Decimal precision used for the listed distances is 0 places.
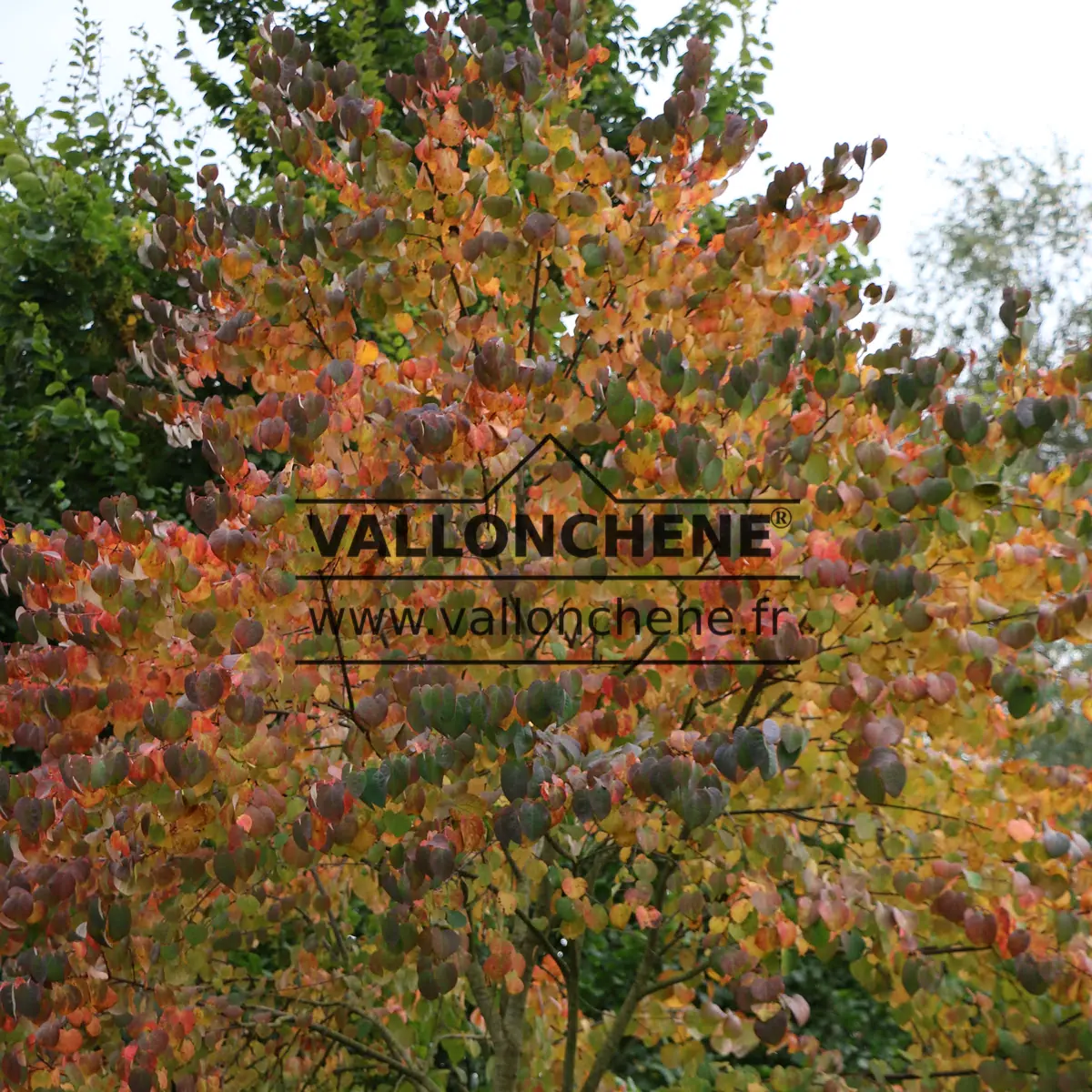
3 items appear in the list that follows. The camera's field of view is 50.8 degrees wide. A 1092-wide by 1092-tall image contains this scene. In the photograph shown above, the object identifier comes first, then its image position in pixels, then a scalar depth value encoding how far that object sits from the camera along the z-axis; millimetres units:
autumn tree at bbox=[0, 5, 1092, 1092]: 2520
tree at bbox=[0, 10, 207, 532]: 5965
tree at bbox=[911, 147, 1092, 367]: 15102
